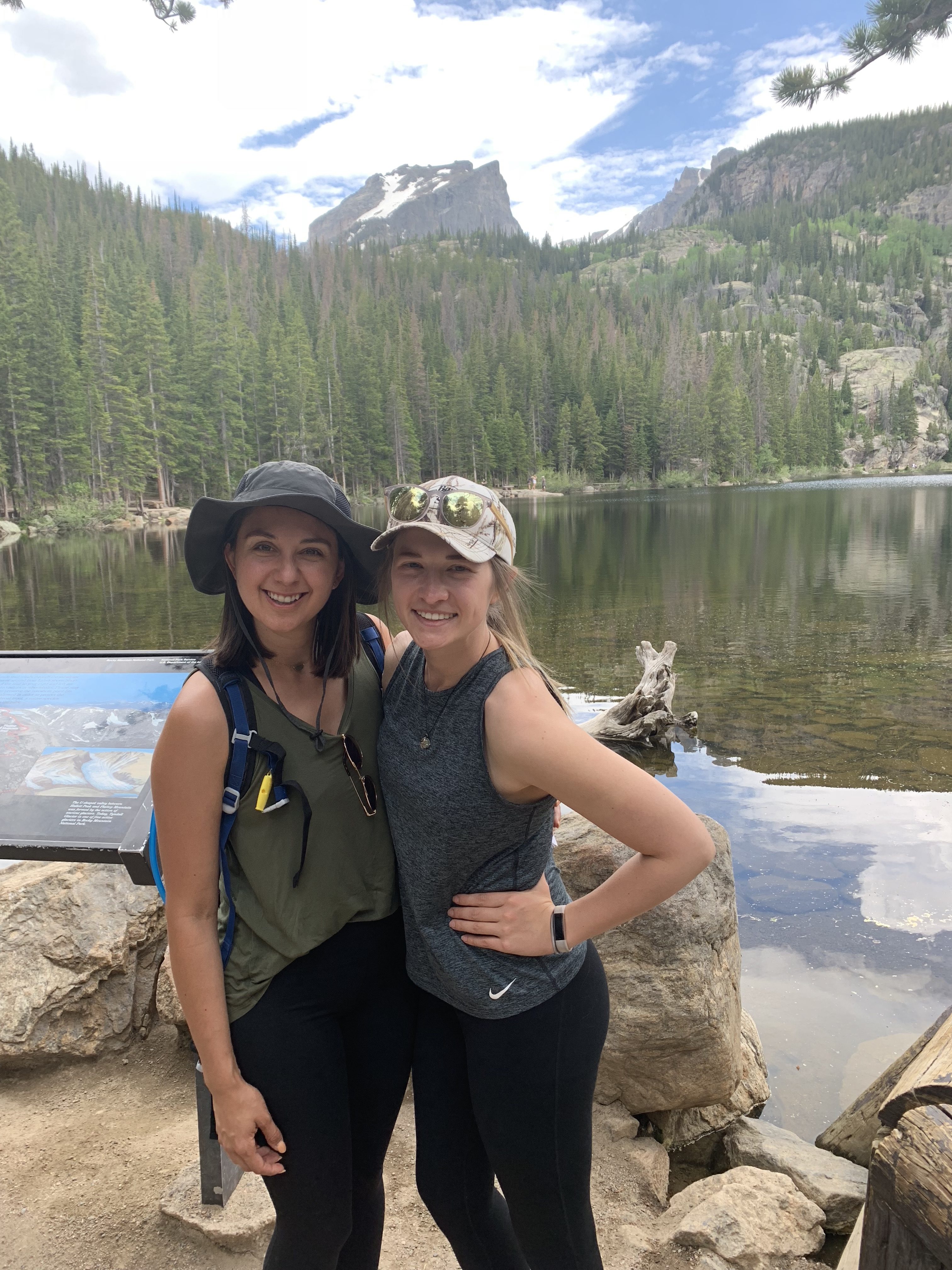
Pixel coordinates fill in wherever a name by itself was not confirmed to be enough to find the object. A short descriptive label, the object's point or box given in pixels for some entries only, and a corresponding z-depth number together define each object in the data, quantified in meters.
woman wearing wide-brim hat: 1.43
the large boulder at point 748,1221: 2.16
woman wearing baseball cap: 1.42
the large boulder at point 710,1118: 2.96
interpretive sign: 2.52
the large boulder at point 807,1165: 2.48
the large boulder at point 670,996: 2.76
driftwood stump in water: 8.31
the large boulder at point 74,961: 2.76
